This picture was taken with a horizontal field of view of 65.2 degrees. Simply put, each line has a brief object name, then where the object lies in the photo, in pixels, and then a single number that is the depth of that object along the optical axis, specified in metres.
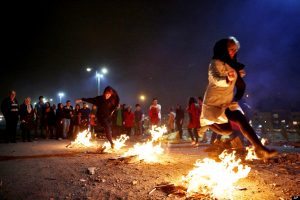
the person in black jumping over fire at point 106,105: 8.62
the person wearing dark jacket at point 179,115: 12.62
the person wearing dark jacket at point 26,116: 11.43
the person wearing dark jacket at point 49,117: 12.85
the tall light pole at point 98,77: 20.42
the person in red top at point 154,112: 12.56
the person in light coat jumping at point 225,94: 4.07
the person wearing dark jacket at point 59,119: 13.10
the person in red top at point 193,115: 10.64
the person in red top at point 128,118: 13.54
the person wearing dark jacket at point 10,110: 10.74
